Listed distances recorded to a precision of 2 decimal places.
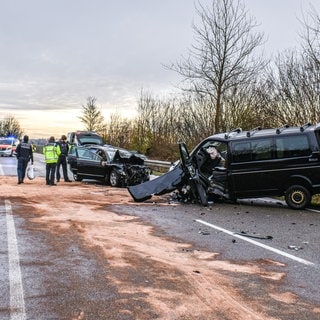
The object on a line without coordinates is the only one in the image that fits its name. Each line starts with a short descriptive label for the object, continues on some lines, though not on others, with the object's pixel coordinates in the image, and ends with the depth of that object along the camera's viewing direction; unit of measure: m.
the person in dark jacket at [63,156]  18.98
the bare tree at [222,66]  21.91
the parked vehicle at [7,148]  40.47
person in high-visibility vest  17.50
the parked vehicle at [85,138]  30.36
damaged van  11.33
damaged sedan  17.47
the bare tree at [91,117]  56.41
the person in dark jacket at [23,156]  17.70
